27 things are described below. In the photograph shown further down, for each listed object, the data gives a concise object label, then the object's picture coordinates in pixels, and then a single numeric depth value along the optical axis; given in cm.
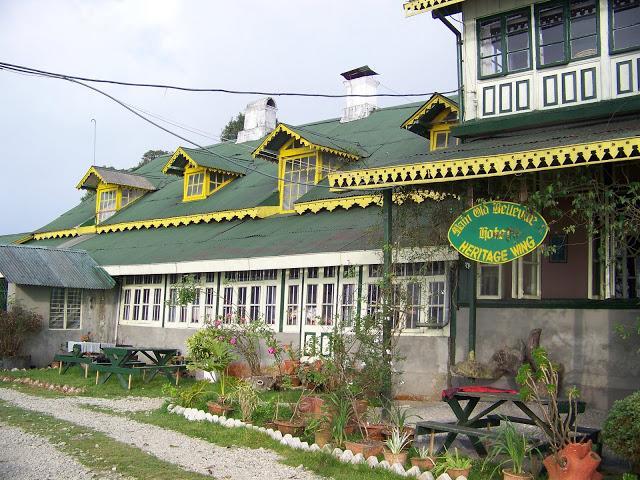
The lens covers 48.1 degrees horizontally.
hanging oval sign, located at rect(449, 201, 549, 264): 1035
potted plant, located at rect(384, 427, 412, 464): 816
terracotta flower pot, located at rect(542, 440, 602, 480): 693
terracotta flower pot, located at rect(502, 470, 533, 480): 696
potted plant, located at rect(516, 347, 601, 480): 695
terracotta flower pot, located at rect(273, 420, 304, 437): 974
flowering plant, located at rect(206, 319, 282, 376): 1534
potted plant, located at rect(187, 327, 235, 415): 1134
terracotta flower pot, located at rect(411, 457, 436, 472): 788
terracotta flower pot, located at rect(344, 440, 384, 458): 844
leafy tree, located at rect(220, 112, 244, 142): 4552
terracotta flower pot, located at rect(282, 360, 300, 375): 1444
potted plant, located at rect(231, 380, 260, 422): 1068
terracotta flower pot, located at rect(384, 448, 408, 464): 815
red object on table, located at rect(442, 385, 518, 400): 835
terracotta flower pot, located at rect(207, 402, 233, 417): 1116
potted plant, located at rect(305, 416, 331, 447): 914
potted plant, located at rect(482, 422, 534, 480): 706
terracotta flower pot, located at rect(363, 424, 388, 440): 914
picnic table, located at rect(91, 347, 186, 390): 1545
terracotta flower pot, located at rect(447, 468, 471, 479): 746
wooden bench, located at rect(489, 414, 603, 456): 812
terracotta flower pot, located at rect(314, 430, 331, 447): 912
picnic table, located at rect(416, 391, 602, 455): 792
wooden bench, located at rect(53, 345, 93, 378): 1700
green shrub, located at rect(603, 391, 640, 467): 707
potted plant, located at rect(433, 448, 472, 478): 748
